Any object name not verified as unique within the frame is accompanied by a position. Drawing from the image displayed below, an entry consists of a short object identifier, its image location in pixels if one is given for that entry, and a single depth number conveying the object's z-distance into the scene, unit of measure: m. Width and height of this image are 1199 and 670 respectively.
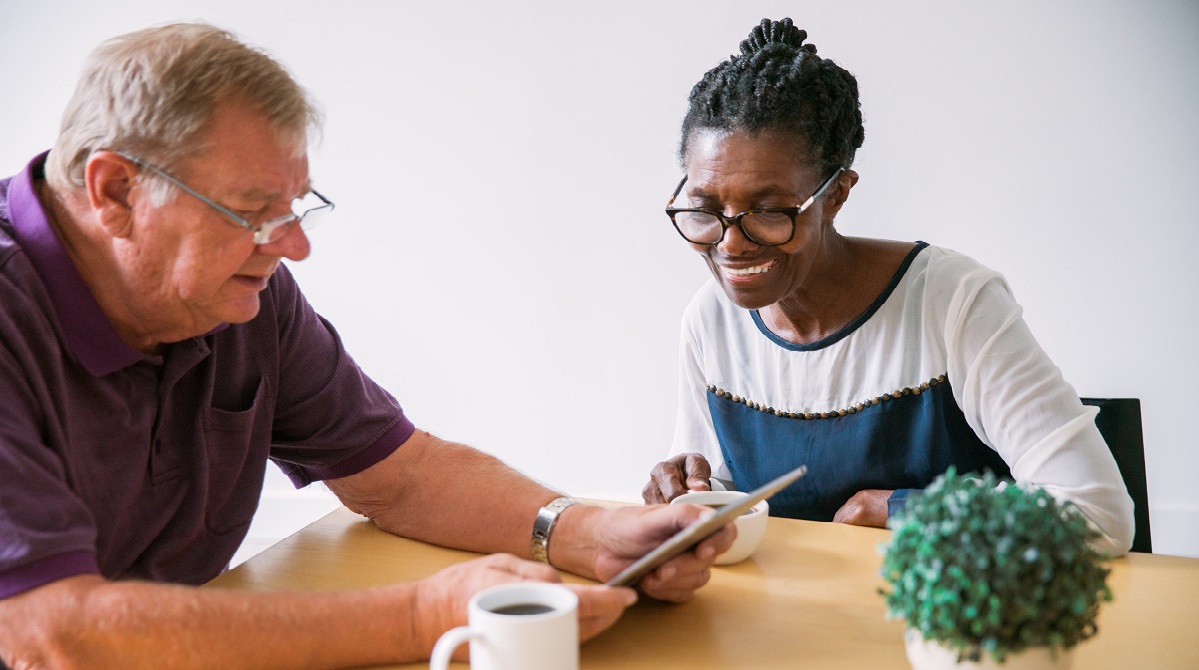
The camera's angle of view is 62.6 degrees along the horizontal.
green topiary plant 0.79
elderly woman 1.50
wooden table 1.01
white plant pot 0.84
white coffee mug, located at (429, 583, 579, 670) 0.87
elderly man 0.97
